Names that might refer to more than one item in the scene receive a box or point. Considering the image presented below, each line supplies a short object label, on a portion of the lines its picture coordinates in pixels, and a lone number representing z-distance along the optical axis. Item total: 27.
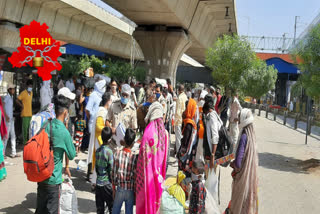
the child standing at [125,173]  4.28
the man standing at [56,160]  4.09
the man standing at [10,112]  8.70
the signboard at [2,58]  11.97
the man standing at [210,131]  5.79
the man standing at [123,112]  6.33
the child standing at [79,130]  9.35
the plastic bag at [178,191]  4.09
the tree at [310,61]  9.97
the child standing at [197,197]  4.40
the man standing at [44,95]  10.35
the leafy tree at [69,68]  23.12
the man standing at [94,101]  8.41
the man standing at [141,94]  14.87
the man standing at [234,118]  11.48
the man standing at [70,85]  16.47
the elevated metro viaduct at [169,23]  19.47
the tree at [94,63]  24.48
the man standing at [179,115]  9.46
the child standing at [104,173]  4.36
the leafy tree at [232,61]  22.45
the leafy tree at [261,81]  40.56
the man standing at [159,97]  9.79
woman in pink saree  4.42
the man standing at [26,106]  9.69
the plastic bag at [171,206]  4.04
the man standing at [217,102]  14.27
